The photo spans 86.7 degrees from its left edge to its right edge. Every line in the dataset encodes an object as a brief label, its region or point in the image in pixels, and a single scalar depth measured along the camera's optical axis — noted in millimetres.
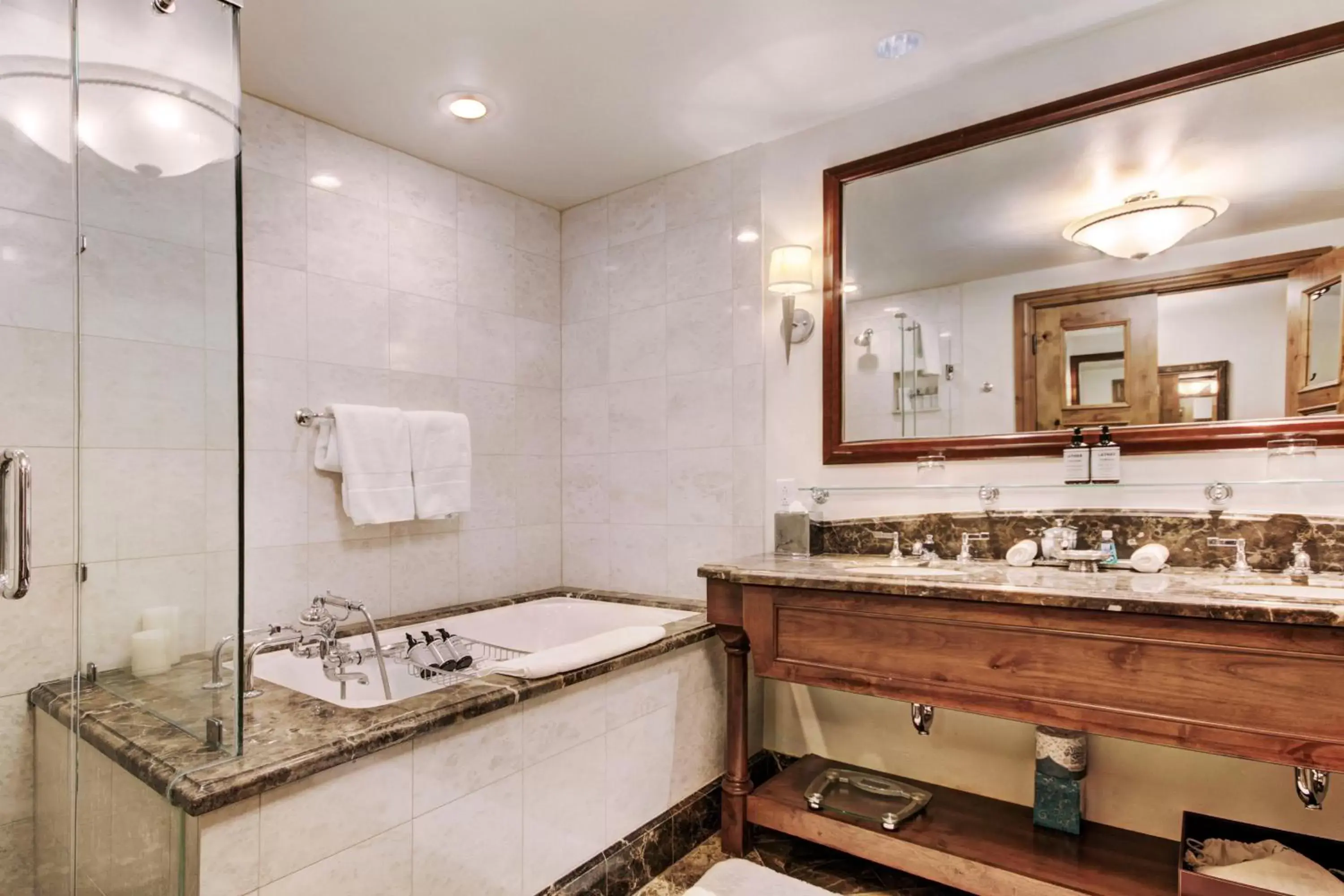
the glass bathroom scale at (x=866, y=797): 1941
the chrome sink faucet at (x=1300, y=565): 1595
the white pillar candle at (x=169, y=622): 1282
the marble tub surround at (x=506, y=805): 1202
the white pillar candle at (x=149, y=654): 1308
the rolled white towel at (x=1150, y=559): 1712
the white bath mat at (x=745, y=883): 1857
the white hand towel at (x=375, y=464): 2291
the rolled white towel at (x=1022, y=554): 1907
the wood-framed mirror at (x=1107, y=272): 1678
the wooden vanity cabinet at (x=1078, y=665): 1271
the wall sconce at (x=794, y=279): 2396
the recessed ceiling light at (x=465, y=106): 2244
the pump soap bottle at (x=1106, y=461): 1840
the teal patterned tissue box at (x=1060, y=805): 1838
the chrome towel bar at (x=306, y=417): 2277
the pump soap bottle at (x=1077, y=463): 1879
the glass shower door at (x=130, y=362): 1222
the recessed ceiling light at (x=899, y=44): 1968
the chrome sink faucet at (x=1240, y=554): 1682
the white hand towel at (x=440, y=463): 2488
